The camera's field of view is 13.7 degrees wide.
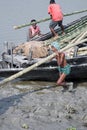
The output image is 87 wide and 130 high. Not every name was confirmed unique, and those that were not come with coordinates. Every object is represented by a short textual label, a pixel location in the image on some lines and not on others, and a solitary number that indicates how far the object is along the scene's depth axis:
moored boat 9.59
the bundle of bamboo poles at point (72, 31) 11.37
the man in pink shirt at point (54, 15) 12.37
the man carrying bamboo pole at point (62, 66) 8.94
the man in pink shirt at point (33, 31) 12.99
